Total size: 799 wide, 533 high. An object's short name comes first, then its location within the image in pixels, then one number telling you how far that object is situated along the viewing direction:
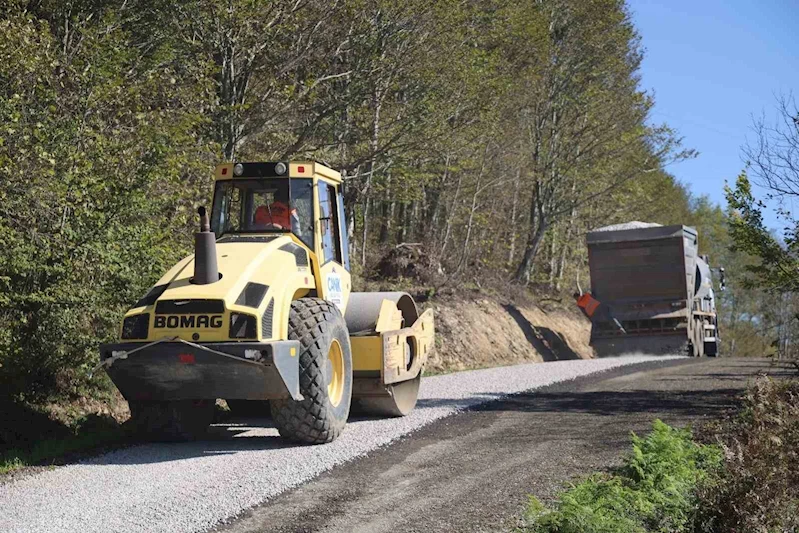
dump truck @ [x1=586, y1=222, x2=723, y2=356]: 27.59
